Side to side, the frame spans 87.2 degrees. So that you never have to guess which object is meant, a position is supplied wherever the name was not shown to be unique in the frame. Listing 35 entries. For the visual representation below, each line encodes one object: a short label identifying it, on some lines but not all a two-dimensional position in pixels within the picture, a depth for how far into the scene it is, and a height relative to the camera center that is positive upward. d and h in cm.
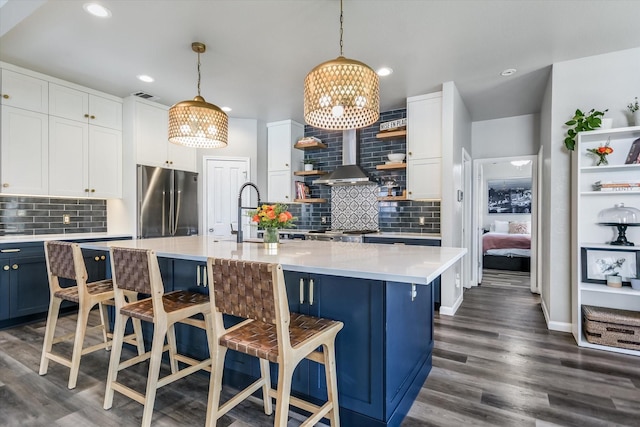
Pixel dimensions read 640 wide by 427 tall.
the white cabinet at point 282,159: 528 +84
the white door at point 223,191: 513 +32
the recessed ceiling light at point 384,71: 345 +147
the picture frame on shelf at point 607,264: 290 -47
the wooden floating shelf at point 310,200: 521 +18
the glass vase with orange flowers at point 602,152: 290 +52
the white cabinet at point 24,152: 338 +63
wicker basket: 274 -97
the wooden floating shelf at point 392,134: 444 +104
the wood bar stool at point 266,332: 133 -56
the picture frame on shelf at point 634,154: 281 +48
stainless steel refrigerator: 432 +13
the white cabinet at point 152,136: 431 +100
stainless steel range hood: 457 +59
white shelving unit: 289 +4
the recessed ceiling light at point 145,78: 361 +146
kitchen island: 164 -55
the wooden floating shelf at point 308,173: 518 +61
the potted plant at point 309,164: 532 +76
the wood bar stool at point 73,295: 218 -56
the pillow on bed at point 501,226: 838 -37
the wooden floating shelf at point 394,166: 446 +62
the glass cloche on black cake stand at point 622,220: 286 -7
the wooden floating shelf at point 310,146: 518 +104
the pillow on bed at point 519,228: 810 -40
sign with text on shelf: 446 +118
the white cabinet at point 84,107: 374 +125
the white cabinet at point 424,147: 409 +81
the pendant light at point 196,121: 263 +73
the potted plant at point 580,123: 291 +79
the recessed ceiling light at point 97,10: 238 +147
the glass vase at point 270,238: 224 -18
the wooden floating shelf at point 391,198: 439 +18
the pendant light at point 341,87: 185 +70
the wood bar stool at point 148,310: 176 -55
